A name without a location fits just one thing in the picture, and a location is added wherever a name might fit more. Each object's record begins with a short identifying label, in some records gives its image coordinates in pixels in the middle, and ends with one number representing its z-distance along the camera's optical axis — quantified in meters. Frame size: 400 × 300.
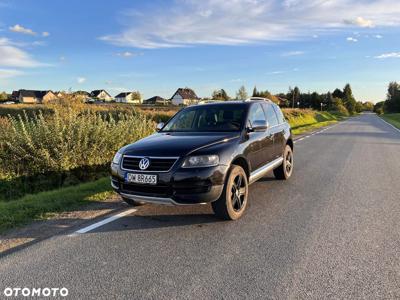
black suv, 4.85
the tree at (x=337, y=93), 138.00
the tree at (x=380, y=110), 133.52
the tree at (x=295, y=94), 121.27
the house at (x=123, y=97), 141.94
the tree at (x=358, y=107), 144.86
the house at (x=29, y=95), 114.00
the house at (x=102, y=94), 137.25
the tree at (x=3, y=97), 112.10
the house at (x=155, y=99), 140.02
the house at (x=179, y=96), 108.86
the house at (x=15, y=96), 124.25
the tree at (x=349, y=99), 124.69
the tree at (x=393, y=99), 115.75
